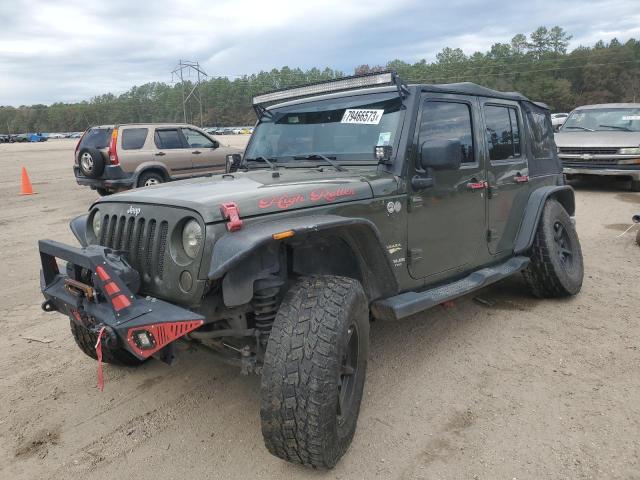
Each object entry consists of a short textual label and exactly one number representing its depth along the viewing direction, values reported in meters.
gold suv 11.24
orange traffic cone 14.33
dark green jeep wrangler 2.46
